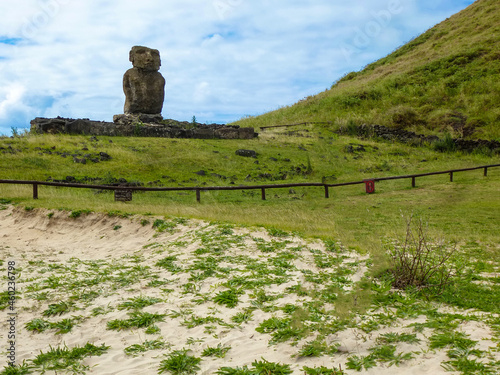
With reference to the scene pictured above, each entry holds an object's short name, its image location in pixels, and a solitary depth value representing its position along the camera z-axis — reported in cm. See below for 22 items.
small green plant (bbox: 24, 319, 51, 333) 579
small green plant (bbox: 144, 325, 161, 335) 554
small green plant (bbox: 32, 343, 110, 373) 470
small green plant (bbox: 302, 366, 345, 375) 427
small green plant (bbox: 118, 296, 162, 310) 646
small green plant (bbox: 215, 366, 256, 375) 436
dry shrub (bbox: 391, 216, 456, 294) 646
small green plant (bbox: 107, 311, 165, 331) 577
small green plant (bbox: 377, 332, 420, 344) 476
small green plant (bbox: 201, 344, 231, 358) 487
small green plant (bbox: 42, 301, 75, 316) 634
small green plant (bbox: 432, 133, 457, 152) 2855
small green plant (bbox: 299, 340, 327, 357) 468
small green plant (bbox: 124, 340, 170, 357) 506
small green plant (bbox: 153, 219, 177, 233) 1123
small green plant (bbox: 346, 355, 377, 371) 432
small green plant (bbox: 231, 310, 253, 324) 580
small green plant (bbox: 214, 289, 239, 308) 642
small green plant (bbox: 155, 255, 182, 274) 821
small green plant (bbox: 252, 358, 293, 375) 435
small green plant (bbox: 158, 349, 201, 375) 452
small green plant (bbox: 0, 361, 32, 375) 458
